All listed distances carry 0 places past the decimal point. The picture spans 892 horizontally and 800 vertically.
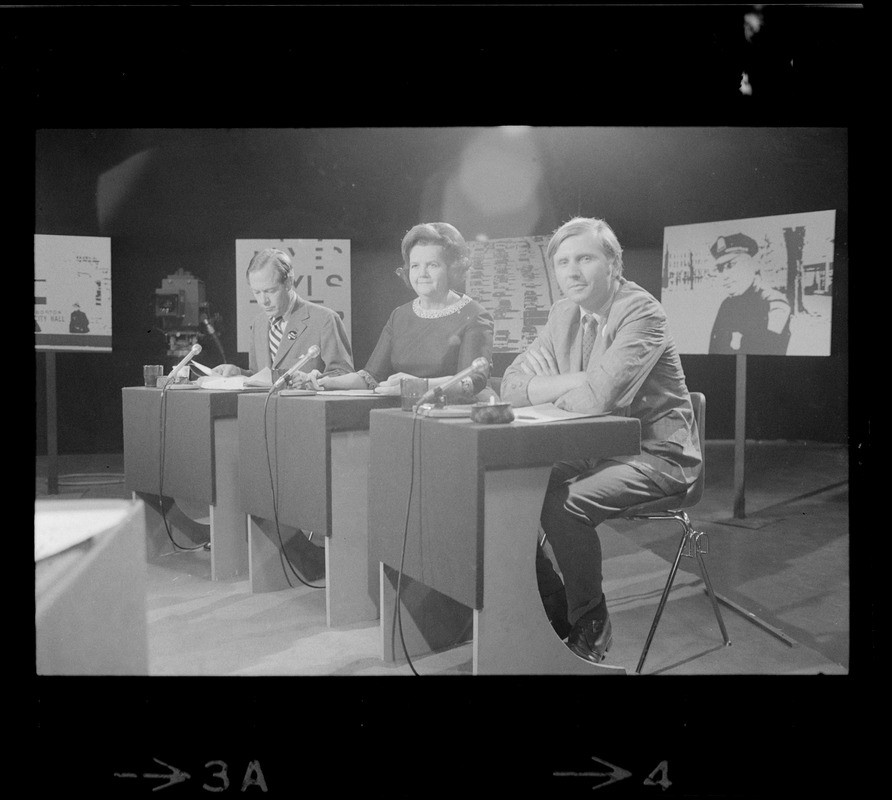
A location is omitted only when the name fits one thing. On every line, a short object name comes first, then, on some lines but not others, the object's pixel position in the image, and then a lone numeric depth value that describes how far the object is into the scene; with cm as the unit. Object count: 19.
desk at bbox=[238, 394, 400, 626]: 237
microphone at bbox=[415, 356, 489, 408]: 224
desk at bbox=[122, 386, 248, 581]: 233
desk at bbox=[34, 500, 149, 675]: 127
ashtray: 201
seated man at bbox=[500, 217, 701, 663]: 218
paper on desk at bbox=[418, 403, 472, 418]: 212
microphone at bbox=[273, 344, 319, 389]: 235
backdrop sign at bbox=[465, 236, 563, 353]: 218
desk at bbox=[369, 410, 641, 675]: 200
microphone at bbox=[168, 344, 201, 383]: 230
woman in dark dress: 222
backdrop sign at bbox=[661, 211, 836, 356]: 218
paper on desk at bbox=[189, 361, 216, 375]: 232
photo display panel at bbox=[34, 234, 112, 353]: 222
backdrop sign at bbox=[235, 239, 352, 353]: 223
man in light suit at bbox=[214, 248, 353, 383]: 225
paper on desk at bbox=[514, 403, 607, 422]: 210
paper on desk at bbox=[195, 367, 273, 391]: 237
